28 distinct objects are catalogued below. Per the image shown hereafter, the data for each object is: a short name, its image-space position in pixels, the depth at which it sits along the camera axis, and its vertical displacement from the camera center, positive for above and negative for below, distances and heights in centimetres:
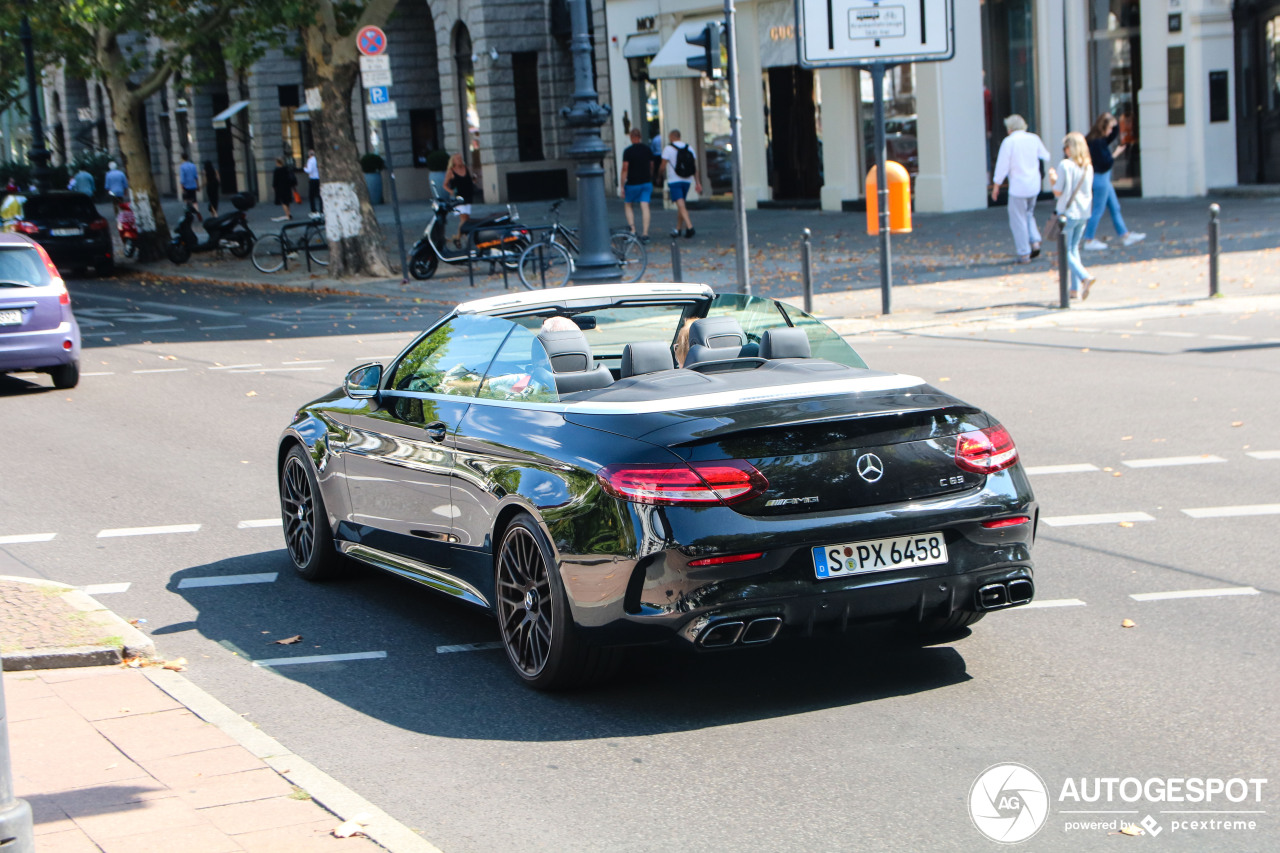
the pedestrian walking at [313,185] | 3805 +79
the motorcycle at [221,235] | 3186 -25
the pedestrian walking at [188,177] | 4056 +123
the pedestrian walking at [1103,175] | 2081 -17
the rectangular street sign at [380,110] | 2386 +152
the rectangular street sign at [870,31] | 1780 +164
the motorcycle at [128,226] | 3341 +7
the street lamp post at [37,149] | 3712 +211
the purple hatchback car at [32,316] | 1473 -75
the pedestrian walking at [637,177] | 2673 +29
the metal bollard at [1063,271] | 1706 -115
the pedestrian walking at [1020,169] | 2069 -2
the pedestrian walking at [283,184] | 4341 +94
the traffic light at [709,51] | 1791 +154
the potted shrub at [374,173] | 4631 +115
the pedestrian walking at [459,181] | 2852 +45
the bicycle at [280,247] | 2802 -55
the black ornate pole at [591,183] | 2011 +17
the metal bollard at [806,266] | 1788 -94
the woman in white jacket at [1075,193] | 1798 -34
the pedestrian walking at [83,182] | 4479 +142
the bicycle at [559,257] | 2216 -85
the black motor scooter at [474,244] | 2355 -59
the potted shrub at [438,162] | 4475 +129
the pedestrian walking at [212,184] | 4934 +121
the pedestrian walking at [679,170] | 2803 +37
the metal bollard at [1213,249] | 1652 -100
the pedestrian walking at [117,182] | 4031 +121
